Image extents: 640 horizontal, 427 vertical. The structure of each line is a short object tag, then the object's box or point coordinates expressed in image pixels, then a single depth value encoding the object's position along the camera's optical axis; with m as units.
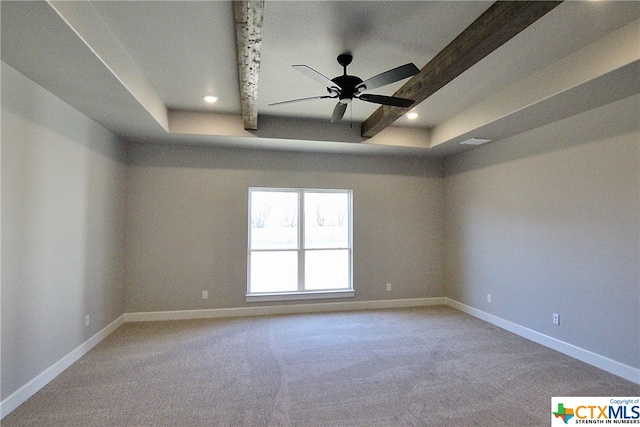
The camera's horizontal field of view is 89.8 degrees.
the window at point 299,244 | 5.15
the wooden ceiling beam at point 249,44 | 1.98
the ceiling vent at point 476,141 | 4.44
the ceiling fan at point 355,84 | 2.42
